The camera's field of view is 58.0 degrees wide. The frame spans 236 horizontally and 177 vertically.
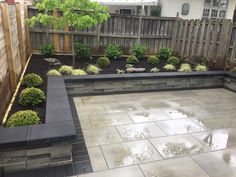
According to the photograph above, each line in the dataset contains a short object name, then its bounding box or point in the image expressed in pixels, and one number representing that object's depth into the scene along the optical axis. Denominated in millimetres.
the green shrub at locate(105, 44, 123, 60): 7773
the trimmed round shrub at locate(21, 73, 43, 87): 4762
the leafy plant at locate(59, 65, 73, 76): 6132
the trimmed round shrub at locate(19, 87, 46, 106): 3900
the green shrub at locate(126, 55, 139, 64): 7492
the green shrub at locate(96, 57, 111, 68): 6959
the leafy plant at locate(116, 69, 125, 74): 6471
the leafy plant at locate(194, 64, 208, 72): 6984
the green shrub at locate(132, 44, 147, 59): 8102
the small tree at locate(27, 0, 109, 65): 5876
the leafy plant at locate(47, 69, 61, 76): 5736
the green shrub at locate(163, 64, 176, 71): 7035
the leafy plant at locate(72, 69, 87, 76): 6001
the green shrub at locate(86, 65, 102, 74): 6371
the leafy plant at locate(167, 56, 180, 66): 7629
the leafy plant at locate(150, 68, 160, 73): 6691
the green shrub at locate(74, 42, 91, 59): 7469
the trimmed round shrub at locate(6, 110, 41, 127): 3109
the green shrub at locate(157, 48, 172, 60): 8234
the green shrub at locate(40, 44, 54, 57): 7375
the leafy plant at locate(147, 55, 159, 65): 7552
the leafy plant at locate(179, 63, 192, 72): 6910
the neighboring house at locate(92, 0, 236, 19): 13438
